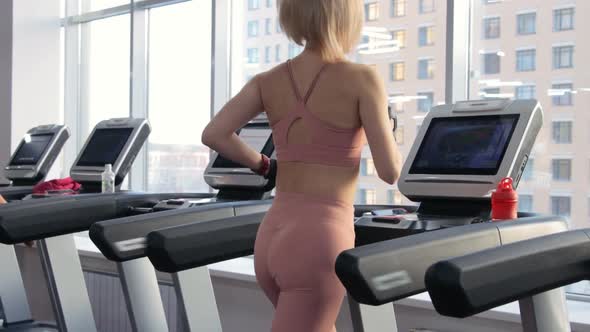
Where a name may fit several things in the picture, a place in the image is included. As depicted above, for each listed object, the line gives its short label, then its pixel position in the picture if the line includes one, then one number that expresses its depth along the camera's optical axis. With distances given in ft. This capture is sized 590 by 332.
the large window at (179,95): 15.80
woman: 5.41
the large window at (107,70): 17.71
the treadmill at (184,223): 6.90
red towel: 11.62
